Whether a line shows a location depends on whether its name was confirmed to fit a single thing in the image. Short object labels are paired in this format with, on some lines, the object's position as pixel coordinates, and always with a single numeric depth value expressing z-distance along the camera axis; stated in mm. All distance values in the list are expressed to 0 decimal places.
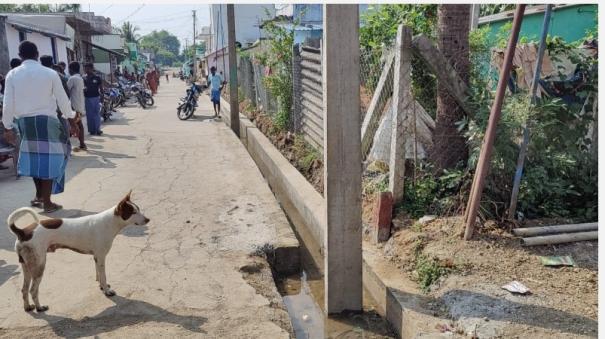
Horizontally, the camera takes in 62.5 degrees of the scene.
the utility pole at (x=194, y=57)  63509
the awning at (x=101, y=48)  32312
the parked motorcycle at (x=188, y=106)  15539
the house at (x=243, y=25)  43162
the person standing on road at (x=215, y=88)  15949
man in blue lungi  5098
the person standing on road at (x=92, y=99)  11078
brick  4273
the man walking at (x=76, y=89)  8914
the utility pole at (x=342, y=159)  3238
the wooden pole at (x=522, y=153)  3748
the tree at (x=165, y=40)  157875
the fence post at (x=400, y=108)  4379
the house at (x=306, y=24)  10397
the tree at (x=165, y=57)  133325
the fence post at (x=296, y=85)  9320
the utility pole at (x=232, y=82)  12875
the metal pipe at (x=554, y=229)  3780
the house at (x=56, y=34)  14602
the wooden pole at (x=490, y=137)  3461
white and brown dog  3244
